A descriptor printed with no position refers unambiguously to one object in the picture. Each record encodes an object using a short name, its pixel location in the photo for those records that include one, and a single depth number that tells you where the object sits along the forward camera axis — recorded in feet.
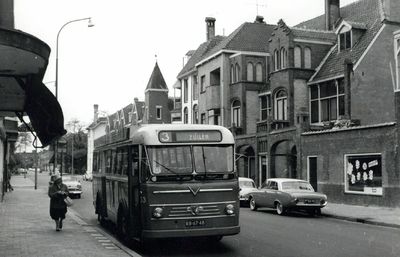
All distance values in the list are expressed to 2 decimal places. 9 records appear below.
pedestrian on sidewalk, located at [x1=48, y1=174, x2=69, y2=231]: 49.06
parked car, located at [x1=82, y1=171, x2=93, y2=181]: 253.44
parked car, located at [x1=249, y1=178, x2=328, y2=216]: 68.08
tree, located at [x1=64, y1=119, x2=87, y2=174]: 387.34
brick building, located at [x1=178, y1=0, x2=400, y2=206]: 82.12
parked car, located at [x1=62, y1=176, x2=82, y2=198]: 112.47
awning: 22.63
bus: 37.50
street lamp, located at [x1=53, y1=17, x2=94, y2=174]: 97.12
